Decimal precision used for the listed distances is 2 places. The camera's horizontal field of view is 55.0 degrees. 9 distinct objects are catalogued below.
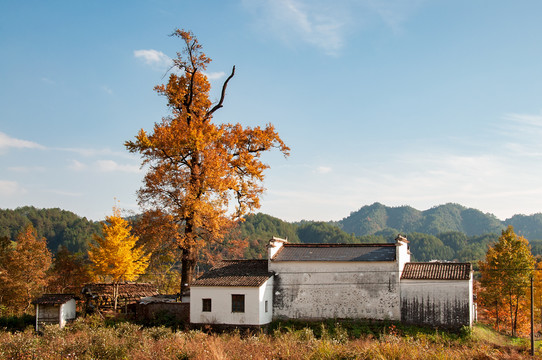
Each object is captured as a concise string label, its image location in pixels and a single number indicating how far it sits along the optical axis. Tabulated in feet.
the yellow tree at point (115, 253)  108.68
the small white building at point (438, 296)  84.94
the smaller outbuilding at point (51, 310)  95.96
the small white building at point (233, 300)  88.53
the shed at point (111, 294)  105.91
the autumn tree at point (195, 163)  97.14
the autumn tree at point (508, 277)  115.55
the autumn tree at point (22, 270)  118.42
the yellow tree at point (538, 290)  126.21
